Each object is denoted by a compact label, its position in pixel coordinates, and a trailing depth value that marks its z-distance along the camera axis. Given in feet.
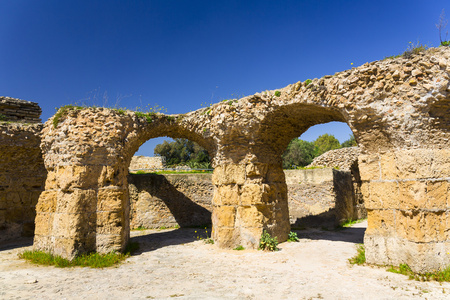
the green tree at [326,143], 143.95
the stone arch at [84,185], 20.47
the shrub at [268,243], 22.50
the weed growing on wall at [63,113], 22.31
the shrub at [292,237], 25.86
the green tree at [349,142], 130.00
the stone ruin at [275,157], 16.04
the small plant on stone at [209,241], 25.46
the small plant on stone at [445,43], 16.60
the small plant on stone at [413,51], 16.81
